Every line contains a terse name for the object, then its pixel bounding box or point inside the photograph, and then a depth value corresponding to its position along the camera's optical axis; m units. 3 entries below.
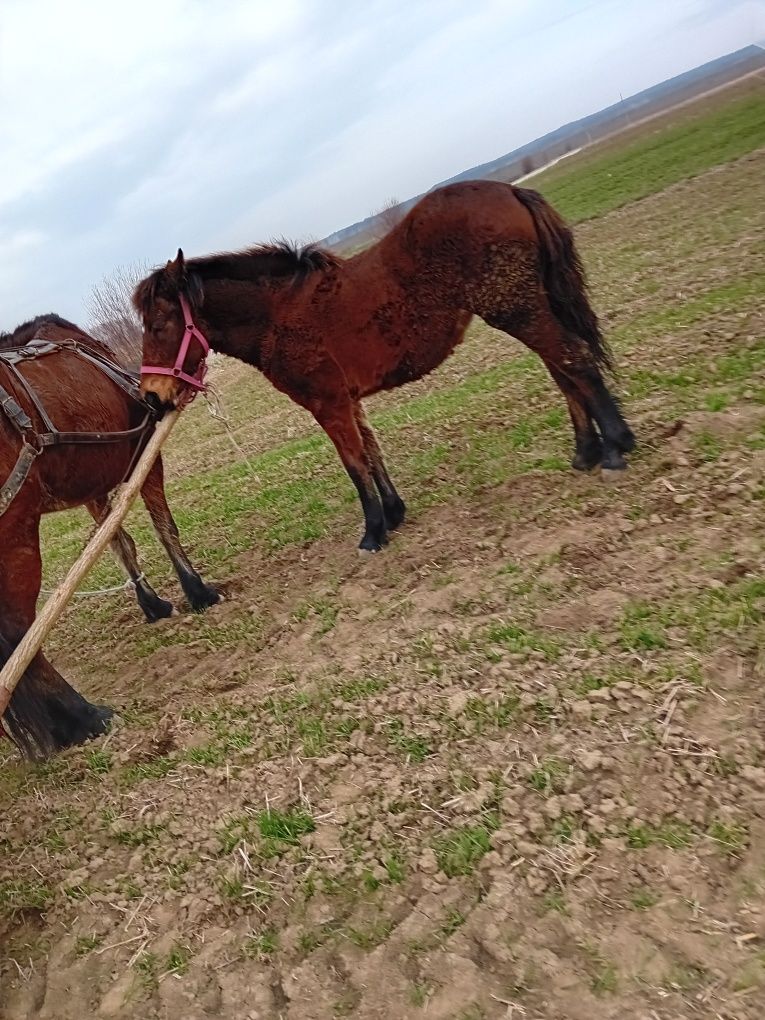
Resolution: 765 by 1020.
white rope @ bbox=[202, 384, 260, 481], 5.43
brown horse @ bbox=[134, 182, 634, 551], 4.77
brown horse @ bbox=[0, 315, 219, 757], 3.69
